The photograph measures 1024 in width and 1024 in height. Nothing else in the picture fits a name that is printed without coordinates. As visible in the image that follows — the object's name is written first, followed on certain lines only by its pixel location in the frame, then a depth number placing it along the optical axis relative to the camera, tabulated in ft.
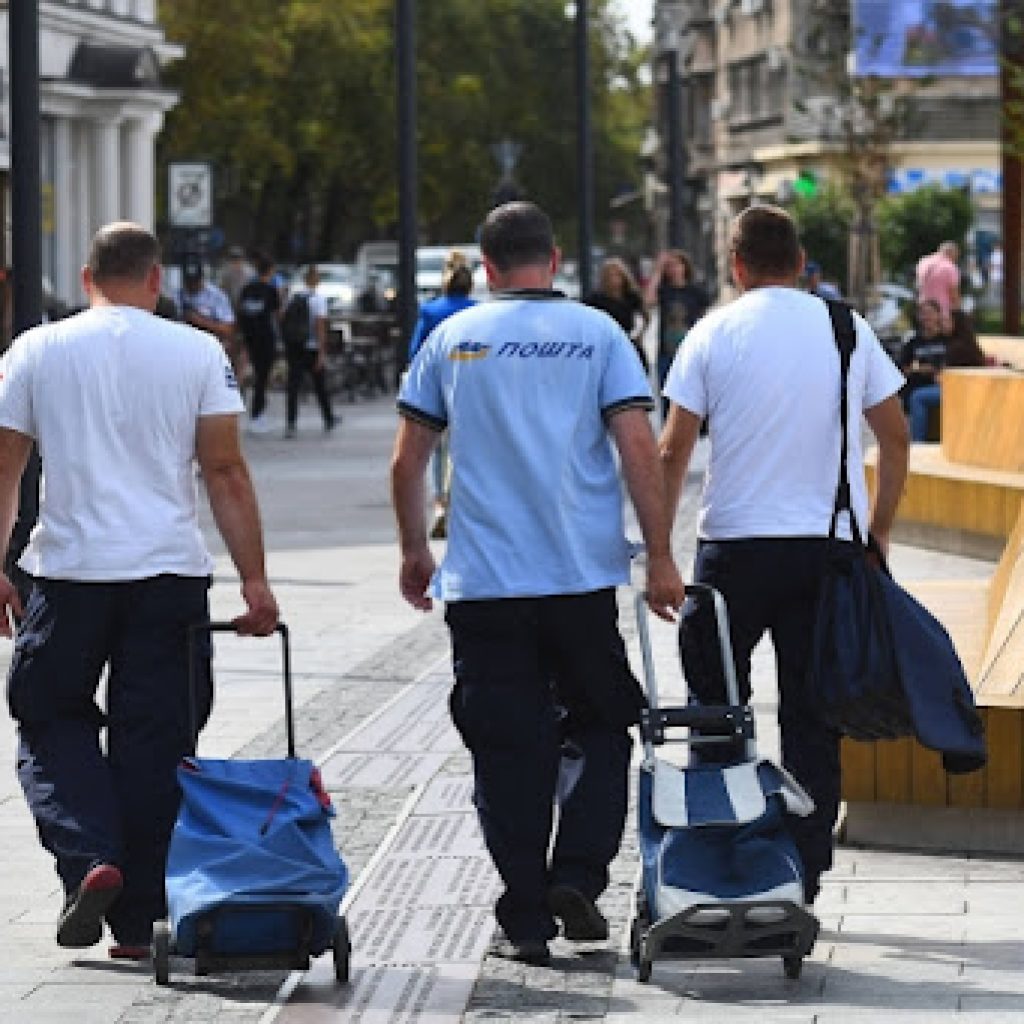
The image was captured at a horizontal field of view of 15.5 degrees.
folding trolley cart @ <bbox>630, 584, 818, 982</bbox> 25.72
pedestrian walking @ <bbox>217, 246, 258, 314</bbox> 146.72
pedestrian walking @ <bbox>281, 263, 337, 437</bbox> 114.93
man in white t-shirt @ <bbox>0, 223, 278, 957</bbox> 27.91
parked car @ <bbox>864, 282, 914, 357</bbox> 137.53
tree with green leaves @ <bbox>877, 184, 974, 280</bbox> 206.39
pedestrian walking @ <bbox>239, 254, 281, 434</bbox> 117.60
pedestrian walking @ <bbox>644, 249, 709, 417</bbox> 105.91
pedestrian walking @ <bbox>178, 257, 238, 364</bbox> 108.06
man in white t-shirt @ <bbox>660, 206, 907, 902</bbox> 28.53
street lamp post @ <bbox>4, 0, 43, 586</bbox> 55.57
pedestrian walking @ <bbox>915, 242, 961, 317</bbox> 115.55
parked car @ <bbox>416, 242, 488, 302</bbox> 202.59
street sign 140.36
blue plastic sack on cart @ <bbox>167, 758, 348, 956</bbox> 26.16
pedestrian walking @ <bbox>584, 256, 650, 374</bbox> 93.71
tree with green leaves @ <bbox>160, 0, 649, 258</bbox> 213.05
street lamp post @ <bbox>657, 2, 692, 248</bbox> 160.45
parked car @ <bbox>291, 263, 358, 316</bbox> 191.93
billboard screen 198.39
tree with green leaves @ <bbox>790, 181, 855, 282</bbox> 215.31
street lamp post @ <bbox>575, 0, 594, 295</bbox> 131.34
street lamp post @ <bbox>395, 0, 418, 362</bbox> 89.66
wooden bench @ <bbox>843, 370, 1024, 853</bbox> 32.37
